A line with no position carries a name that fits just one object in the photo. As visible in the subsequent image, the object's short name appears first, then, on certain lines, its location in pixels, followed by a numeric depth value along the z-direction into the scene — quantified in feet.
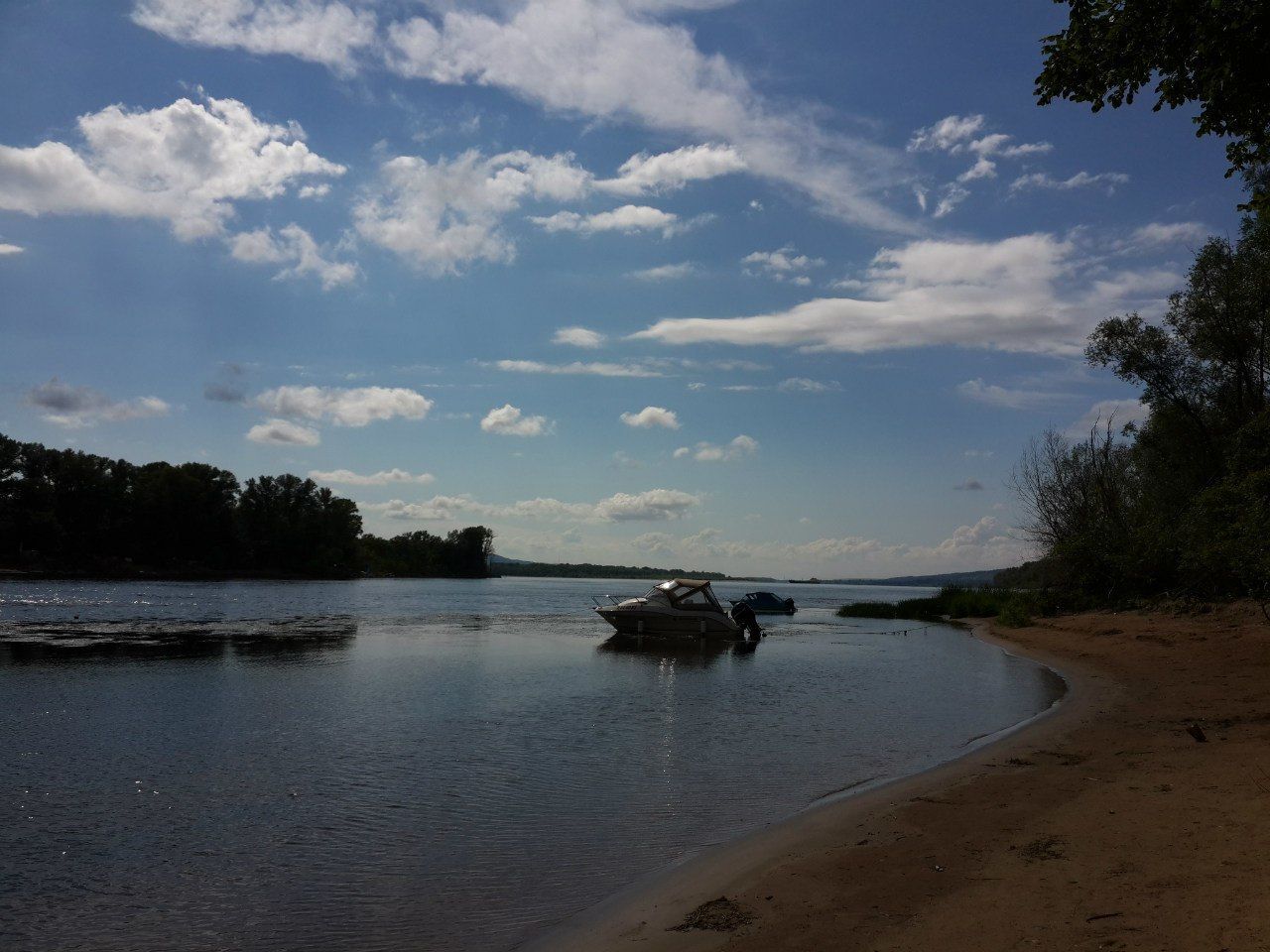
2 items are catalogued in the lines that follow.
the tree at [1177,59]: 35.86
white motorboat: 153.69
